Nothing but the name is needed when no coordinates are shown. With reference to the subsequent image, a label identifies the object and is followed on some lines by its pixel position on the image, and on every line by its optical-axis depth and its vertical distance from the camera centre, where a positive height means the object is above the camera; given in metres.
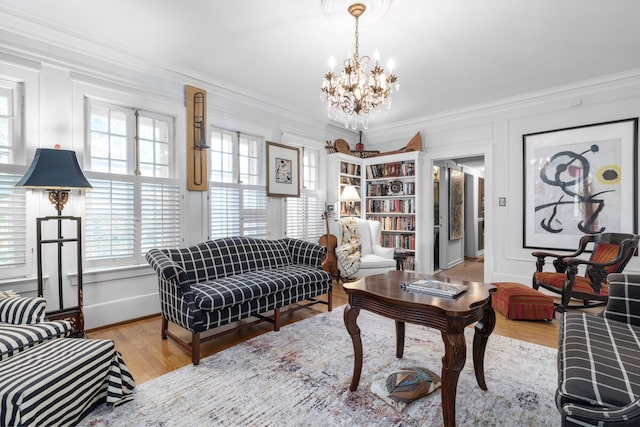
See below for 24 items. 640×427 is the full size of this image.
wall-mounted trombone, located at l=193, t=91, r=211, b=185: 3.60 +1.00
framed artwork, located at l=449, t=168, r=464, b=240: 6.32 +0.20
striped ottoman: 1.36 -0.84
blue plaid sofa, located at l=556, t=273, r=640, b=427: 1.07 -0.65
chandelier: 2.32 +0.97
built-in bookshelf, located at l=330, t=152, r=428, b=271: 5.27 +0.35
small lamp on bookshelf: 5.08 +0.31
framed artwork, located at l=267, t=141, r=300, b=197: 4.42 +0.64
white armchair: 4.46 -0.64
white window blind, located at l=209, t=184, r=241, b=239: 3.84 +0.03
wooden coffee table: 1.56 -0.59
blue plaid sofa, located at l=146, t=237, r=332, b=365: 2.39 -0.62
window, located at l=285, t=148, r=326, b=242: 4.80 +0.08
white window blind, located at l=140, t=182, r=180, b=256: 3.27 -0.03
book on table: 1.86 -0.48
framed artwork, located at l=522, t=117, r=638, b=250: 3.60 +0.38
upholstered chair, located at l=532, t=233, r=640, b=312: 2.97 -0.58
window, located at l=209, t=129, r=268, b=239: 3.88 +0.36
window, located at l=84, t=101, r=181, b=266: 2.98 +0.28
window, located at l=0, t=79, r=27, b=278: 2.52 +0.20
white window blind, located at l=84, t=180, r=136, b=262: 2.94 -0.08
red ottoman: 3.16 -0.96
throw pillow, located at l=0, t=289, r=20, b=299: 2.07 -0.56
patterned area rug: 1.68 -1.13
